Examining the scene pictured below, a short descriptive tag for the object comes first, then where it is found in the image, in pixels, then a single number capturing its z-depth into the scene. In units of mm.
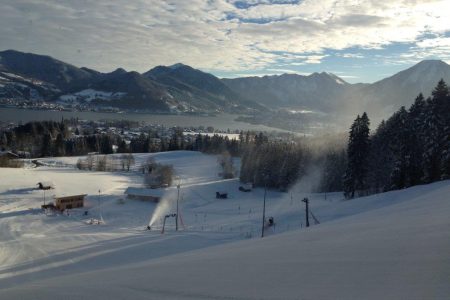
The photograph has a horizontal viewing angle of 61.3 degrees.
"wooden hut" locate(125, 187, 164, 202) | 50312
